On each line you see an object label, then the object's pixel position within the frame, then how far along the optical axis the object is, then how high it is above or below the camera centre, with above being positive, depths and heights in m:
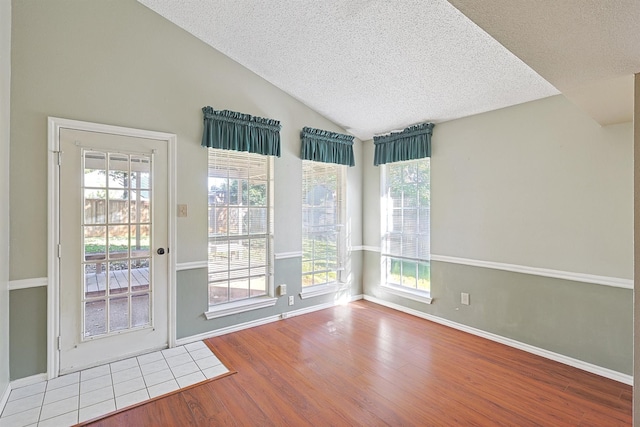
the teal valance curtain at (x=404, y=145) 3.81 +0.90
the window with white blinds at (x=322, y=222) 4.16 -0.10
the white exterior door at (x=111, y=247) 2.60 -0.28
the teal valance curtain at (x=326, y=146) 3.98 +0.91
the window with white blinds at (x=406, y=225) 3.96 -0.15
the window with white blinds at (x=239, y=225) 3.41 -0.12
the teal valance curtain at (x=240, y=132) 3.24 +0.90
